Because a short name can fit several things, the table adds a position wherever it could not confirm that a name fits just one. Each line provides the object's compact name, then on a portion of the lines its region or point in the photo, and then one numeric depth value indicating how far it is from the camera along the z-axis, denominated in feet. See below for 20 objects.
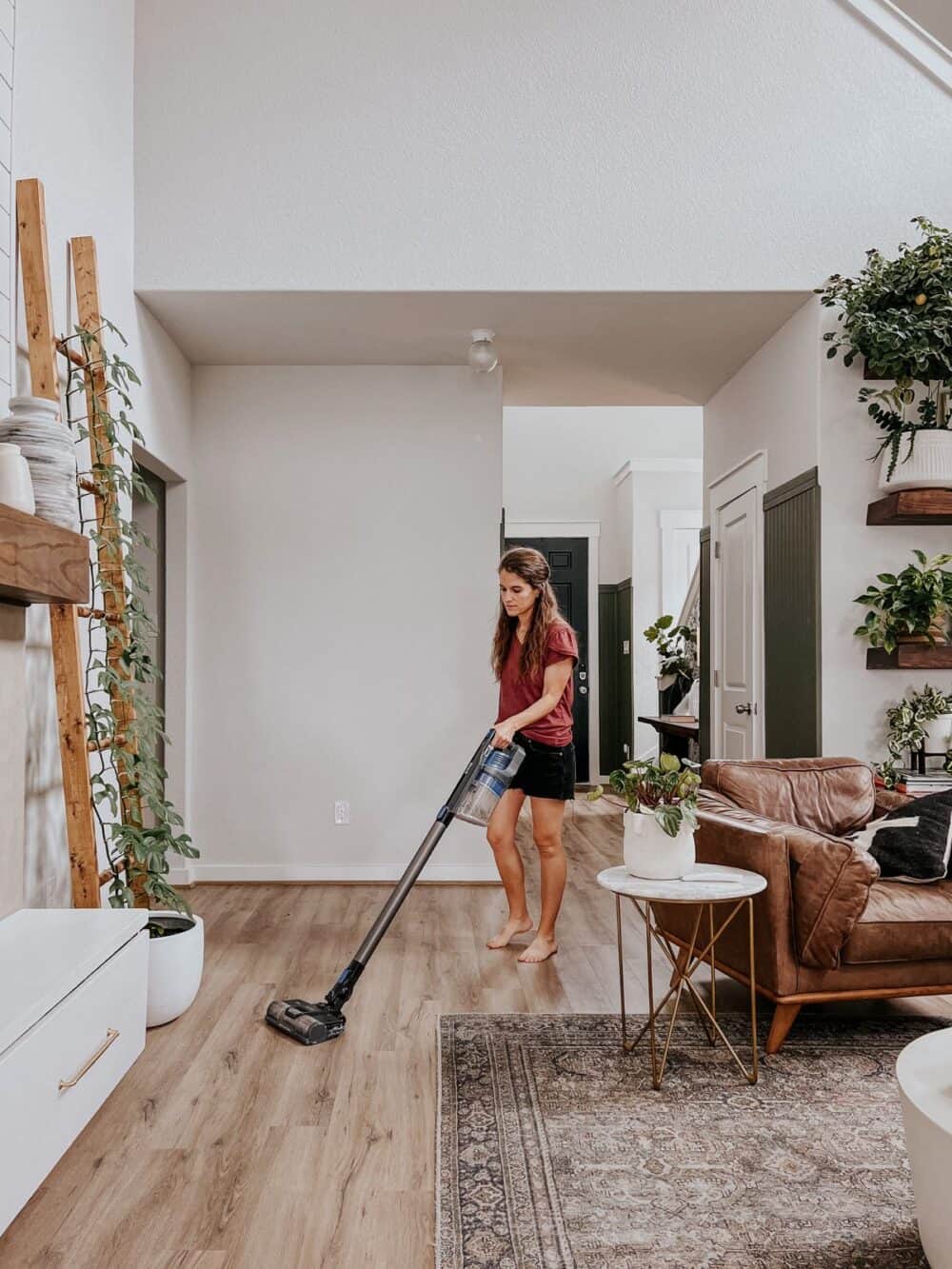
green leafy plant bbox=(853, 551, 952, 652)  12.26
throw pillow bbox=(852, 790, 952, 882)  9.32
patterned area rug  5.88
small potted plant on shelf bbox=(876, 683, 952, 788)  12.32
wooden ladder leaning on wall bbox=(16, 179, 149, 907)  8.84
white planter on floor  9.32
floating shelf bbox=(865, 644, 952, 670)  12.39
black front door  27.73
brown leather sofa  8.48
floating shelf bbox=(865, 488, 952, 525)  12.06
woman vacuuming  11.75
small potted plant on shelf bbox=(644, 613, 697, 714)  24.30
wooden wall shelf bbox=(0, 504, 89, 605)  6.71
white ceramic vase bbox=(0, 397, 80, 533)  7.95
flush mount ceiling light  14.46
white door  15.38
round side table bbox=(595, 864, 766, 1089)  7.78
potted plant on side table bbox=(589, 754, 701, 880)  8.16
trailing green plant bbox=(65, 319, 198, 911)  9.77
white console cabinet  5.12
